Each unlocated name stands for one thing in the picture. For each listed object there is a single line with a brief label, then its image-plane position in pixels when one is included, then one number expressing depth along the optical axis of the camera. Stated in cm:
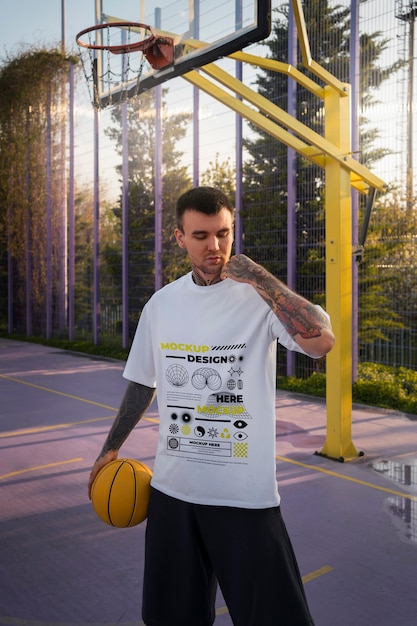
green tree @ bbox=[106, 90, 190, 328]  1425
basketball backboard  489
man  221
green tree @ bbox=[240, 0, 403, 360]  983
